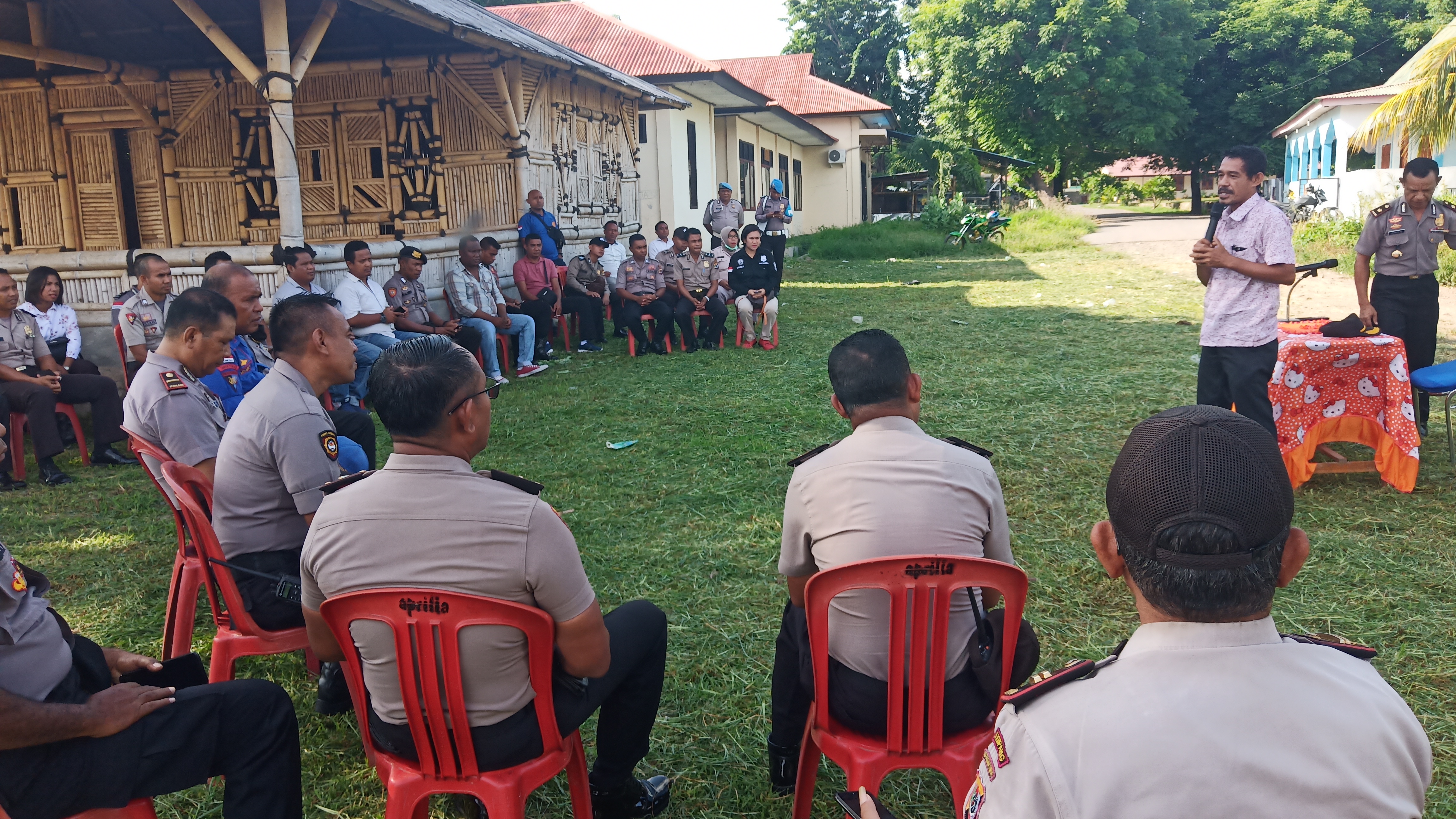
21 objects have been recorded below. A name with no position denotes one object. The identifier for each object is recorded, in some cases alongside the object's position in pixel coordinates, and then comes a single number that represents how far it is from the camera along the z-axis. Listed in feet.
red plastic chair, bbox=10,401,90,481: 19.92
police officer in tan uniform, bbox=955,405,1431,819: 3.63
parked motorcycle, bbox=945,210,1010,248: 76.84
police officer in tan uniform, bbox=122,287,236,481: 11.25
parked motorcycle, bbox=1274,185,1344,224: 79.71
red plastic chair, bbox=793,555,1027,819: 6.91
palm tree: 35.70
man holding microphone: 15.05
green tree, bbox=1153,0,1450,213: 121.29
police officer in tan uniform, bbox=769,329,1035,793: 7.37
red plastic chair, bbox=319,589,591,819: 6.59
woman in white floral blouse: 22.94
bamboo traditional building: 33.88
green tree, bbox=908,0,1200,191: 108.47
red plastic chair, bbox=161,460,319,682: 9.80
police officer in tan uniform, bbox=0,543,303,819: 6.32
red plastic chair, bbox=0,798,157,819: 6.84
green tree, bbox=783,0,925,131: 150.71
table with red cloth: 16.24
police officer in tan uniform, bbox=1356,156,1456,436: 18.72
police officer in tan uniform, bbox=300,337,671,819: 6.68
